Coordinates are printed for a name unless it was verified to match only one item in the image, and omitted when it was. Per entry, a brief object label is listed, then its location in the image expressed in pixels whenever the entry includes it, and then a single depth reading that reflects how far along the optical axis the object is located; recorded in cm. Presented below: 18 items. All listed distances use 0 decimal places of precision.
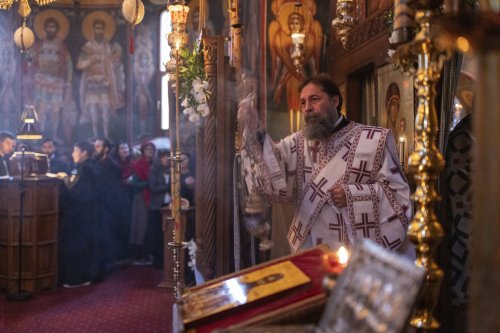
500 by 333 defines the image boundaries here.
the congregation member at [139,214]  852
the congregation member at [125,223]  847
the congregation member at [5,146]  805
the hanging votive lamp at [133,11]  410
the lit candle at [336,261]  134
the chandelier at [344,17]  491
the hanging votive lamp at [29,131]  701
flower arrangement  390
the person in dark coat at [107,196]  708
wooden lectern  620
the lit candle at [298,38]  638
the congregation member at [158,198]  791
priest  294
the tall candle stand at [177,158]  298
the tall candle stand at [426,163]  147
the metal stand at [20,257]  598
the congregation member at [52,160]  954
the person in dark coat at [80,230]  663
